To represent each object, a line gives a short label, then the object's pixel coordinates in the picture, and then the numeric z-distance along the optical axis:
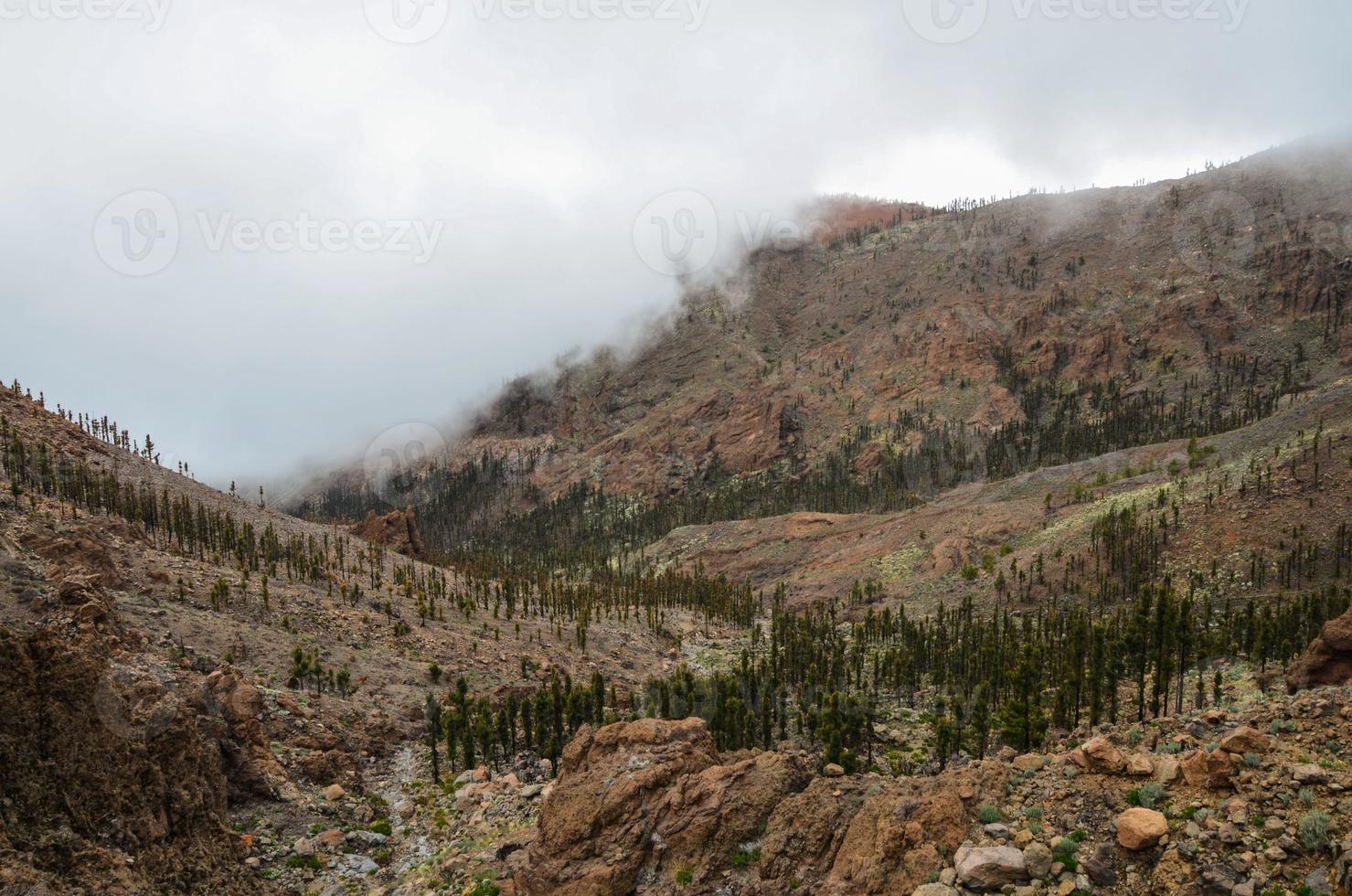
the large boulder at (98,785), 21.69
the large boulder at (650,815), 23.36
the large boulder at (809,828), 21.59
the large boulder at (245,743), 34.69
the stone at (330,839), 32.88
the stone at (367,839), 34.25
